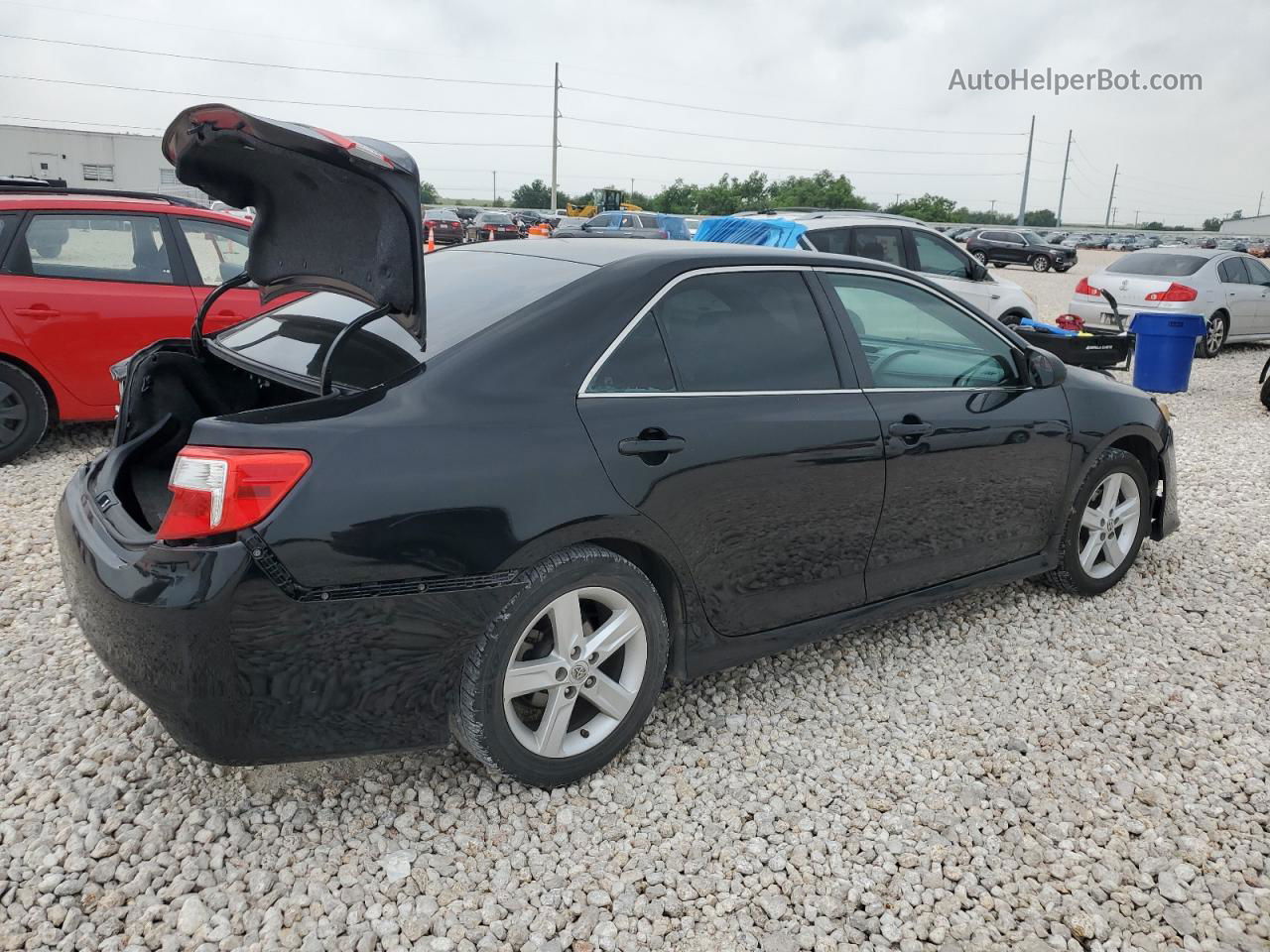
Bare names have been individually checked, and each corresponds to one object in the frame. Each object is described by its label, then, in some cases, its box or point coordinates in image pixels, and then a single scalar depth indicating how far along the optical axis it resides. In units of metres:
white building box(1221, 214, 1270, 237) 93.22
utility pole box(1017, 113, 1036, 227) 72.12
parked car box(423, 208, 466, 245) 28.72
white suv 9.02
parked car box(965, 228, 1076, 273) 36.09
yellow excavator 46.56
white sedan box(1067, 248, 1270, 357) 12.49
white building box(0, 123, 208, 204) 48.84
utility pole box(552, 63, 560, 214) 59.41
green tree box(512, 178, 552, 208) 93.12
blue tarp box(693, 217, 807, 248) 8.84
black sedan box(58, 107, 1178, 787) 2.27
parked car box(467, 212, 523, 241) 29.91
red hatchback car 5.70
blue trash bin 10.08
